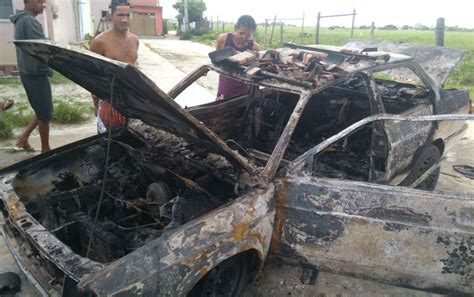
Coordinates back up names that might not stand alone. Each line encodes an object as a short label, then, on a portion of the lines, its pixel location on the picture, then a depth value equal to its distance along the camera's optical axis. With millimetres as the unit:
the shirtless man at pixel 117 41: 4457
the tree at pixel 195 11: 38656
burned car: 2123
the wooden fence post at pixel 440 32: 8977
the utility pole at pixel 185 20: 33438
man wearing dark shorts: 4817
